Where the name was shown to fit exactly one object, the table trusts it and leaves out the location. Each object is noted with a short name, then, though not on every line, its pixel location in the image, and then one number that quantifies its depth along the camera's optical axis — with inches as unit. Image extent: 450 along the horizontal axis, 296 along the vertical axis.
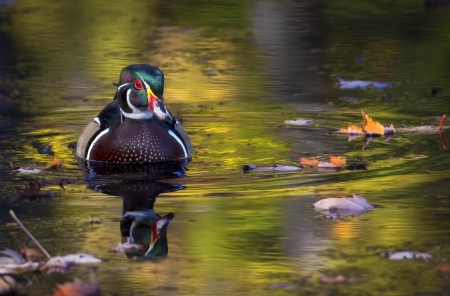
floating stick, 472.4
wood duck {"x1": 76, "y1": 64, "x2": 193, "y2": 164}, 724.7
